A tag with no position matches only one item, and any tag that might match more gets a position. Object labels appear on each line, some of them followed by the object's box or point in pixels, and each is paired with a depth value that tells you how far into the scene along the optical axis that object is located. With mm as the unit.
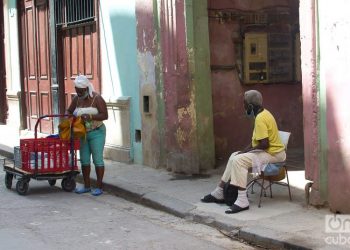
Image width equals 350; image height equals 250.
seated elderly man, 6734
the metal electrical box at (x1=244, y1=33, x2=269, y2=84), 9594
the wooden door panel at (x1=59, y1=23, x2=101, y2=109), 11367
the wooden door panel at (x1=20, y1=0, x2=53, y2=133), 13586
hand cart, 8148
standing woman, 8172
